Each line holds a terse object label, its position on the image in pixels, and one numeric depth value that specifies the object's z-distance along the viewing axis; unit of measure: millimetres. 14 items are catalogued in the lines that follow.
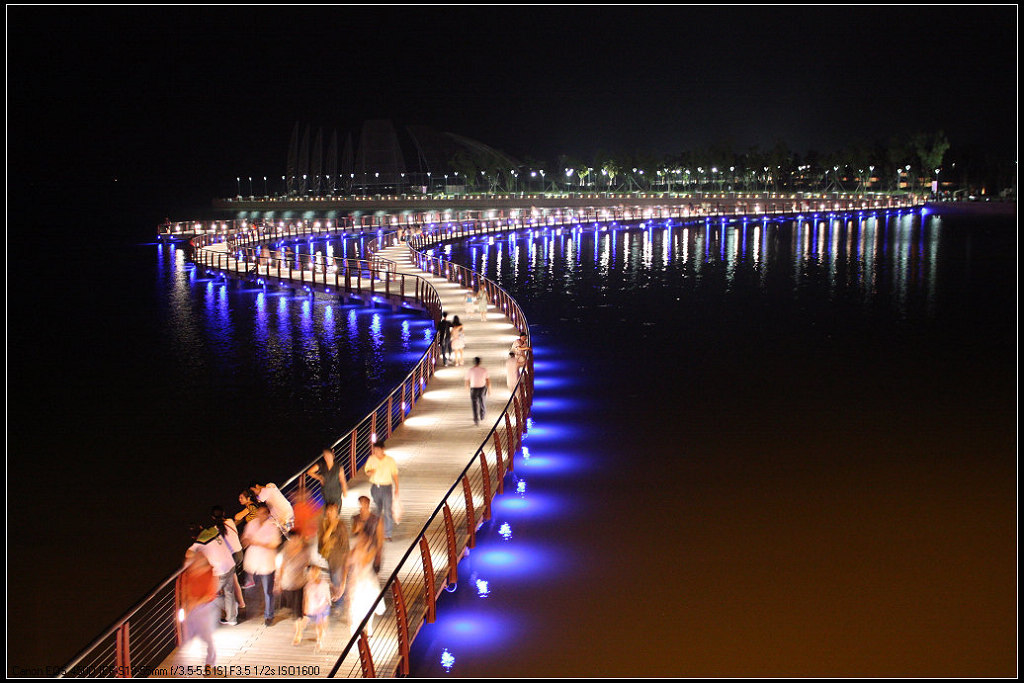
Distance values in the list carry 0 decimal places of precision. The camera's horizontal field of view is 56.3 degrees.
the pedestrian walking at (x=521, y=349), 22141
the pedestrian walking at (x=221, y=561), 10109
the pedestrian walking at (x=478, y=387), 18641
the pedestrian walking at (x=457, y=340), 24562
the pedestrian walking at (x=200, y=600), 9672
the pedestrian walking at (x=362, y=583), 10375
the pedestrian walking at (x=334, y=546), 10609
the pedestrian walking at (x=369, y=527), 10484
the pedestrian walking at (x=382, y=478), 13109
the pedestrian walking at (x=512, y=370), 20141
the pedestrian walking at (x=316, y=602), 10195
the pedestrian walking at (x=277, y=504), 12055
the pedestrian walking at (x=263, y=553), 10789
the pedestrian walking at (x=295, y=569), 10516
